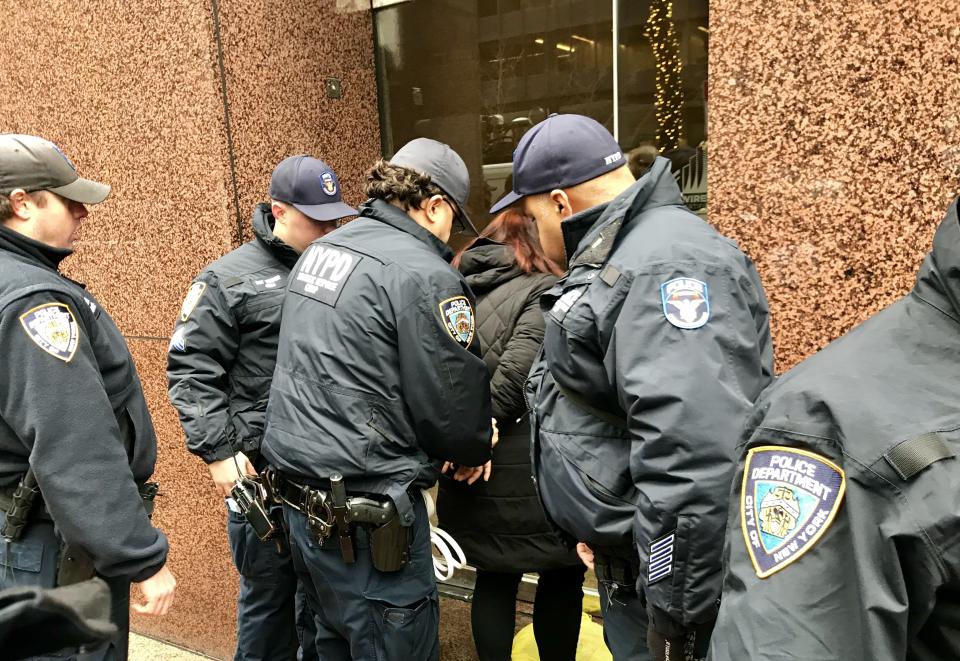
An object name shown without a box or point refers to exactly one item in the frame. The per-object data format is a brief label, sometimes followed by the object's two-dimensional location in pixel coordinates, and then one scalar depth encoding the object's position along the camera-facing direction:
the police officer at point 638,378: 1.49
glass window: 3.09
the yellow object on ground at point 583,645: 3.14
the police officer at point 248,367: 2.90
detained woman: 2.65
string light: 3.07
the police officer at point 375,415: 2.25
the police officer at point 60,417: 1.93
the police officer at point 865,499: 0.90
